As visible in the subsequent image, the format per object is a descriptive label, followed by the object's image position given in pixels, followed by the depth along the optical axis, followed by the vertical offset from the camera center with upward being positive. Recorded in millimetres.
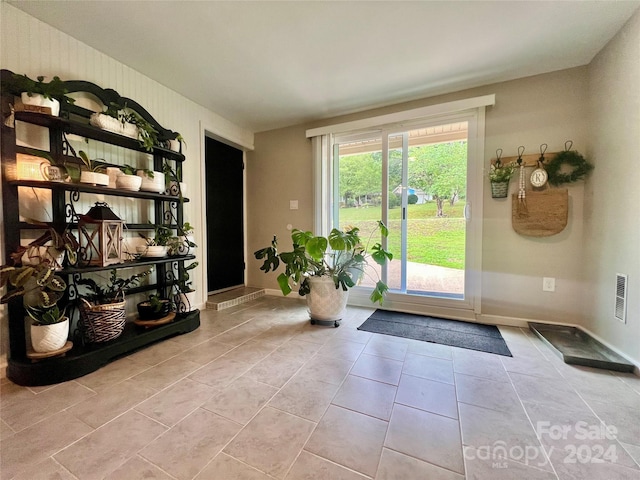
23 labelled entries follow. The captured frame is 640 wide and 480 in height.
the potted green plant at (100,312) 1693 -574
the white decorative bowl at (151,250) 2053 -184
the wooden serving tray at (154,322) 2006 -759
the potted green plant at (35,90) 1460 +823
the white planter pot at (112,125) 1796 +777
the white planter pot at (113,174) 1876 +406
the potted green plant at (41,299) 1394 -433
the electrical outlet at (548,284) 2207 -498
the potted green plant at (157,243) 2059 -121
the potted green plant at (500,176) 2250 +466
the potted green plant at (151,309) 2076 -668
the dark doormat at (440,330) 1975 -918
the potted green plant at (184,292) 2314 -594
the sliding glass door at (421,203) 2553 +276
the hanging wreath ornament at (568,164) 2031 +506
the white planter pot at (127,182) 1866 +348
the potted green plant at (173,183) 2290 +430
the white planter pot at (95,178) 1655 +340
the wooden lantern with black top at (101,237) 1688 -59
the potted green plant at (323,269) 2271 -399
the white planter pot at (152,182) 2051 +388
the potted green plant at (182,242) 2240 -122
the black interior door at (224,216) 3162 +169
